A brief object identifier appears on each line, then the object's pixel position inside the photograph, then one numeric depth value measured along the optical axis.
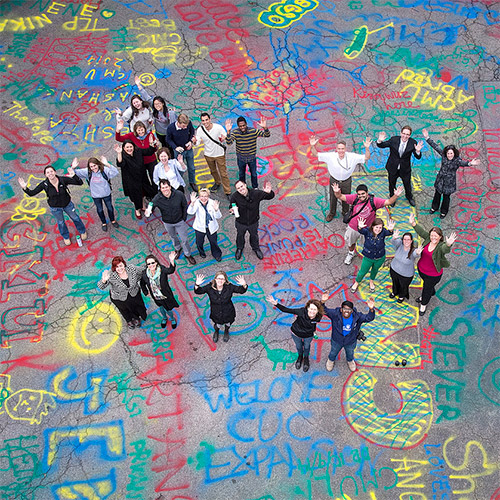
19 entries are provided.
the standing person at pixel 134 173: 8.74
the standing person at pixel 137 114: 9.43
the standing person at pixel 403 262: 7.41
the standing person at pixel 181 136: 9.13
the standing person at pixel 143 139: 8.82
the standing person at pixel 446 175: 8.64
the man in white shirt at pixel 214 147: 9.28
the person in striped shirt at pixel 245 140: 9.05
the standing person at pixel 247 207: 8.05
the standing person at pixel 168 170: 8.64
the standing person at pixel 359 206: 7.98
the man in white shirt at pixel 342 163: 8.57
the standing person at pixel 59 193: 8.46
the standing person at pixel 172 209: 8.05
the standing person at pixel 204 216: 8.16
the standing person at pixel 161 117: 9.39
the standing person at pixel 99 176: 8.58
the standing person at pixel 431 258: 7.23
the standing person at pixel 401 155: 8.79
